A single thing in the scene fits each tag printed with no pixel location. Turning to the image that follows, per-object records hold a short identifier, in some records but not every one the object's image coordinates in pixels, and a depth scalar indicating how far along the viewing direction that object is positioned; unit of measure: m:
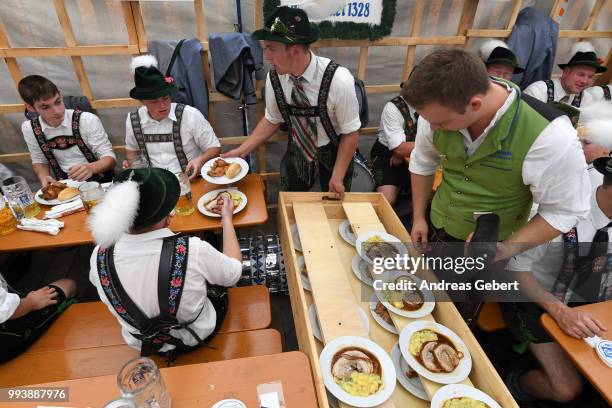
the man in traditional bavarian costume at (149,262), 1.21
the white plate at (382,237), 1.77
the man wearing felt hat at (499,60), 2.78
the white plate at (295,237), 1.91
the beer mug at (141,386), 1.05
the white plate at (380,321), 1.48
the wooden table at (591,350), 1.33
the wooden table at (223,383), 1.16
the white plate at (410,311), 1.48
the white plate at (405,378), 1.28
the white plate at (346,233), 1.93
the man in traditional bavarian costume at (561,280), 1.75
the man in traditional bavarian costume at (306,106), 1.99
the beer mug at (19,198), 2.03
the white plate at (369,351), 1.19
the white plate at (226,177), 2.30
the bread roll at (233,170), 2.36
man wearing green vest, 1.27
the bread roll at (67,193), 2.24
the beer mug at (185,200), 2.08
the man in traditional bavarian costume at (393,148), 3.01
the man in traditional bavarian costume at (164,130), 2.39
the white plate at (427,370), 1.25
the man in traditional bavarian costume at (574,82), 3.04
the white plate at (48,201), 2.20
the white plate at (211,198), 2.10
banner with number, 2.74
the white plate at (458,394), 1.18
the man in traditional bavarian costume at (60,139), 2.45
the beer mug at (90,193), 2.08
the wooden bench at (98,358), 1.59
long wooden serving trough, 1.27
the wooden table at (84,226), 1.93
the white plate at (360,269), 1.68
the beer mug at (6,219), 1.96
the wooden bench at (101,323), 1.74
